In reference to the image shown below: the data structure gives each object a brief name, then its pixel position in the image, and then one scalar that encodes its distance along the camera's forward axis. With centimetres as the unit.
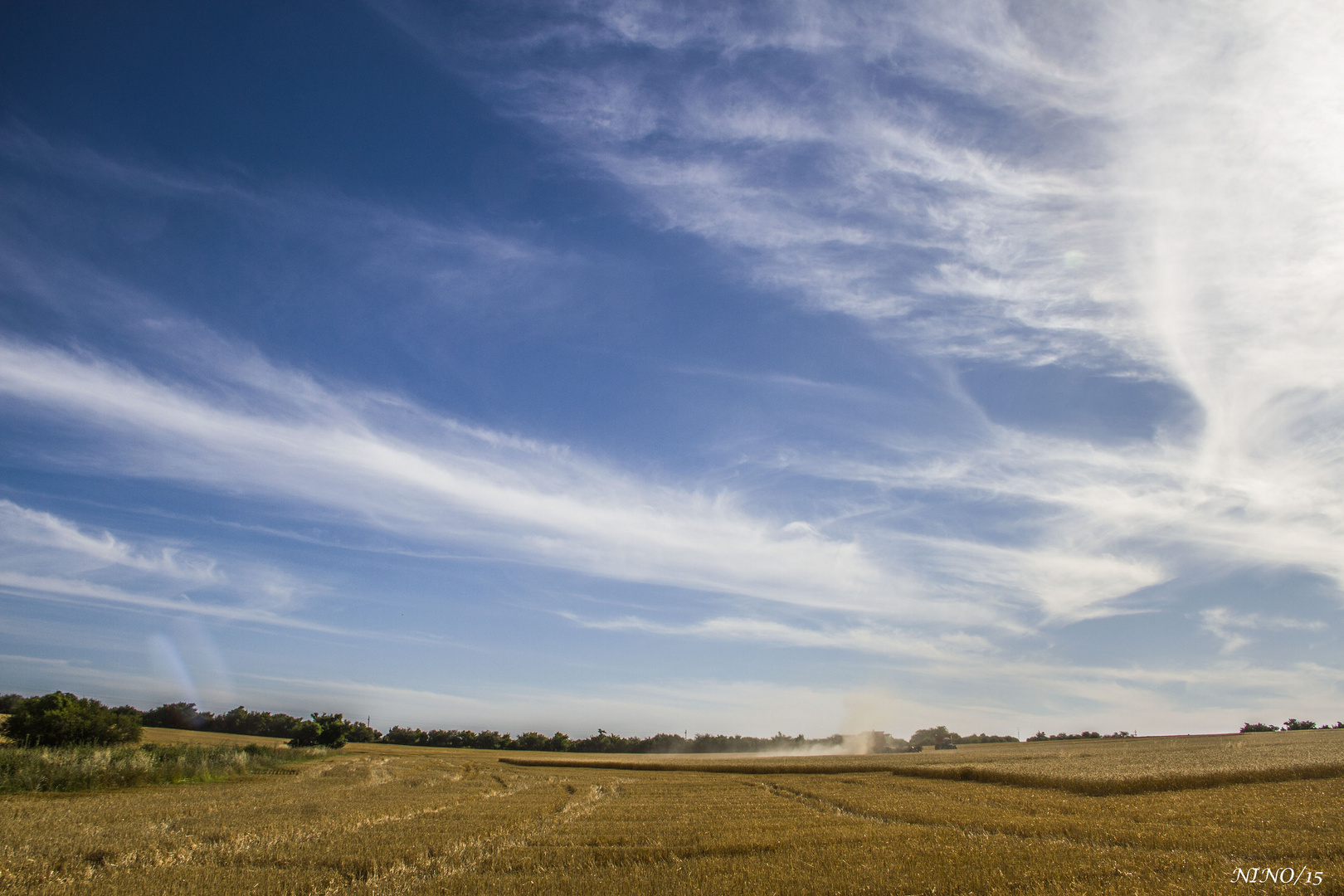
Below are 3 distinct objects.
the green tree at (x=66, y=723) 3338
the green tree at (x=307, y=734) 6041
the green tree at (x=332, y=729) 6209
